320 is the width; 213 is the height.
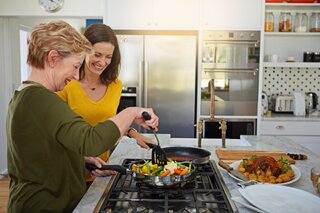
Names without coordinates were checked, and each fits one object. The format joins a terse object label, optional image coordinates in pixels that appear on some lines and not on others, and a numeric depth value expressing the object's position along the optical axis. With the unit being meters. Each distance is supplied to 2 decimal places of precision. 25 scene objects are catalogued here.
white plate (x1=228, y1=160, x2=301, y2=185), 1.43
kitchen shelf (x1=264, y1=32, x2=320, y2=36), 4.08
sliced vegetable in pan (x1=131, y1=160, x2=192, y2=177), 1.33
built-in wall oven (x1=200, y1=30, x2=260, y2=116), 3.83
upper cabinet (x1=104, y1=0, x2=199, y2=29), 3.79
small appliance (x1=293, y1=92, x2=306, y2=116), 4.03
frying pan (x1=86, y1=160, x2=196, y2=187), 1.27
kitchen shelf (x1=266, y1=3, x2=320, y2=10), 4.05
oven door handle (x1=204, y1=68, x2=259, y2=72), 3.85
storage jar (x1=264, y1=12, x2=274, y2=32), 4.14
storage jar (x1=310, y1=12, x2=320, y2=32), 4.13
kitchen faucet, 2.08
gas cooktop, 1.16
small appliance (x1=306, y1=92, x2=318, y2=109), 4.23
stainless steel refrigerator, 3.77
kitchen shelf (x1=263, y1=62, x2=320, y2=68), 4.07
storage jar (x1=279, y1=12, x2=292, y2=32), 4.14
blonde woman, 1.06
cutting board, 1.84
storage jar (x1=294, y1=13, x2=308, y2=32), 4.11
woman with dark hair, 1.77
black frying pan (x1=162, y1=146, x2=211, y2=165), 1.75
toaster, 4.14
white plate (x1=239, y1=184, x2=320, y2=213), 1.14
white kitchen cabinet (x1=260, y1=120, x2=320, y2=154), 3.85
